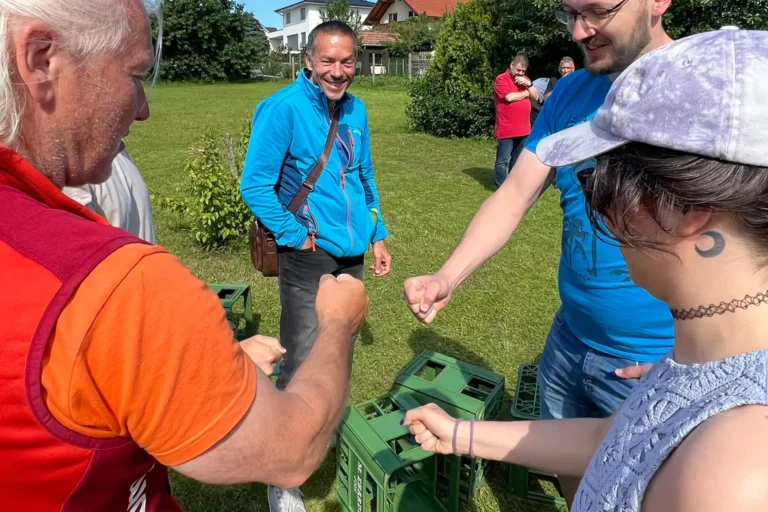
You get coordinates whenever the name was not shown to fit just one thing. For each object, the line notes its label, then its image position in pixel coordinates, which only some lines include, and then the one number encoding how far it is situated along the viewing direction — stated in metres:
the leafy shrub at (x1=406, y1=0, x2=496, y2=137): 13.45
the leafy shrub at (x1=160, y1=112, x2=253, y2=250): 5.81
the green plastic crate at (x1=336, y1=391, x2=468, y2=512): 2.43
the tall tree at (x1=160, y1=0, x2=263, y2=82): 35.88
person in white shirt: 1.88
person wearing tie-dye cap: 0.82
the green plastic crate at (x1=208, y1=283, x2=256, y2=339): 4.26
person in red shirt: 8.75
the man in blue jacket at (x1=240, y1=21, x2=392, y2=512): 2.93
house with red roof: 46.48
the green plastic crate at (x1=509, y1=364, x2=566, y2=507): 3.02
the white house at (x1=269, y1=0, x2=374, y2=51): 62.28
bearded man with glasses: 1.89
